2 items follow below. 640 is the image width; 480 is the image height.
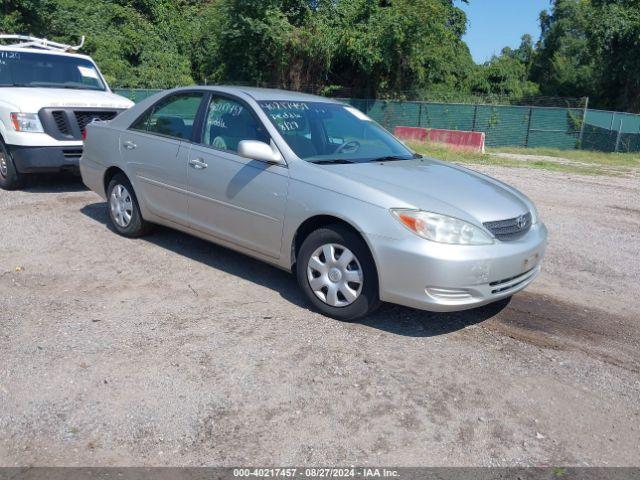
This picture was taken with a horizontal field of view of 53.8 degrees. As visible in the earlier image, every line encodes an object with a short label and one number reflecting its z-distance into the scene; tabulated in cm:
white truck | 840
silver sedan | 427
